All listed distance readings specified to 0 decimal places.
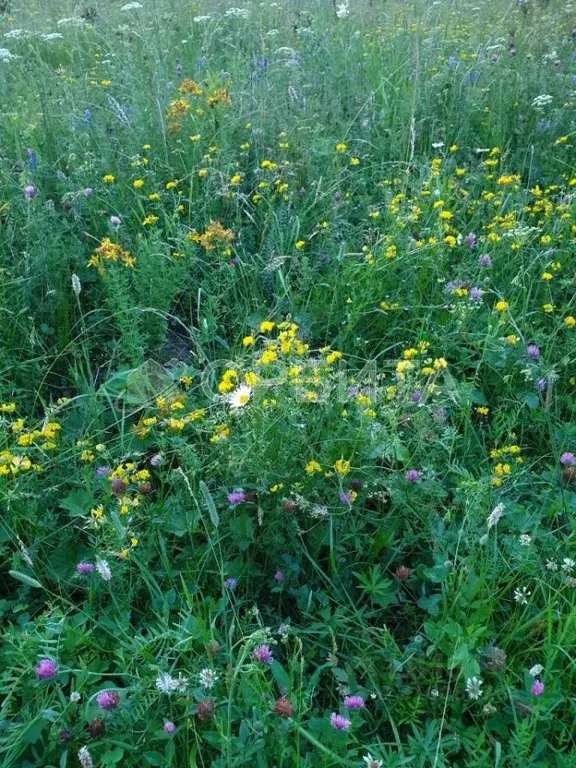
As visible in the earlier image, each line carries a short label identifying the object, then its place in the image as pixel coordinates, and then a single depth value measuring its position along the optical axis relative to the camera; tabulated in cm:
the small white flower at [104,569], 154
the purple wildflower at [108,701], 147
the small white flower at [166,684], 145
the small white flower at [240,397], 190
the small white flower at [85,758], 134
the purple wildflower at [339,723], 148
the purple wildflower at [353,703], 155
